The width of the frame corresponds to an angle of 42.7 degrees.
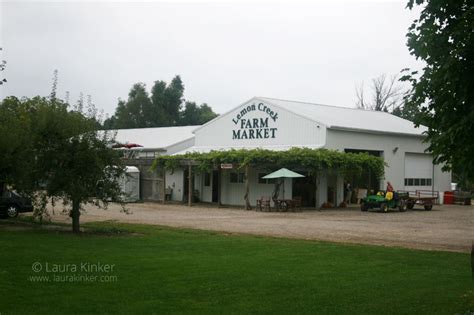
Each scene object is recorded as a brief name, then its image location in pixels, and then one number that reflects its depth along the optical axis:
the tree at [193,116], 79.12
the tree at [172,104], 79.06
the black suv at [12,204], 25.45
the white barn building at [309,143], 34.84
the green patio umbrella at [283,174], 30.95
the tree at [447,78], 7.99
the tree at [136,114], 77.81
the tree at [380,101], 77.31
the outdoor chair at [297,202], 31.70
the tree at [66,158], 18.38
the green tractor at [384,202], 31.03
